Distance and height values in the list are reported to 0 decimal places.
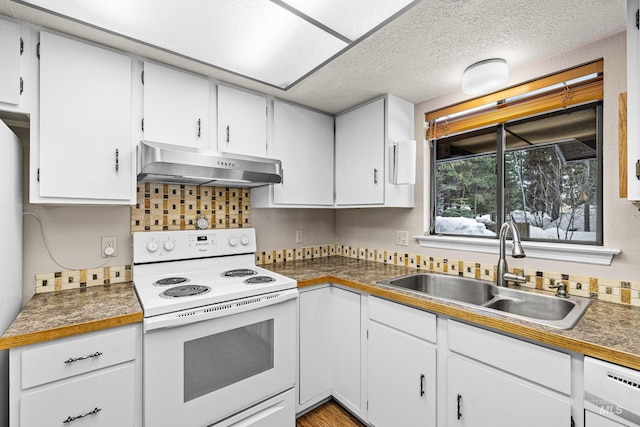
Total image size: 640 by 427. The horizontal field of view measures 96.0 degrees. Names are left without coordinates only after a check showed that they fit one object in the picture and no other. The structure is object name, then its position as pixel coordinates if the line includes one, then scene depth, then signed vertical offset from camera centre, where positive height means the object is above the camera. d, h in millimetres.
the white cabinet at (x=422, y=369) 1072 -735
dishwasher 877 -569
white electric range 1295 -637
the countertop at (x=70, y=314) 1062 -426
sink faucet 1548 -266
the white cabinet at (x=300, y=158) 2164 +458
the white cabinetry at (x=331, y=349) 1839 -888
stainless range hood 1479 +274
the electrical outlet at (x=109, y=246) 1729 -189
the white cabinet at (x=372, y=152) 2084 +487
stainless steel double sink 1295 -454
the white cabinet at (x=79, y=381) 1042 -648
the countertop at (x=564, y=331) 942 -424
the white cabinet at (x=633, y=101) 1072 +432
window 1560 +347
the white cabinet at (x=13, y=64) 1264 +674
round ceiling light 1557 +768
